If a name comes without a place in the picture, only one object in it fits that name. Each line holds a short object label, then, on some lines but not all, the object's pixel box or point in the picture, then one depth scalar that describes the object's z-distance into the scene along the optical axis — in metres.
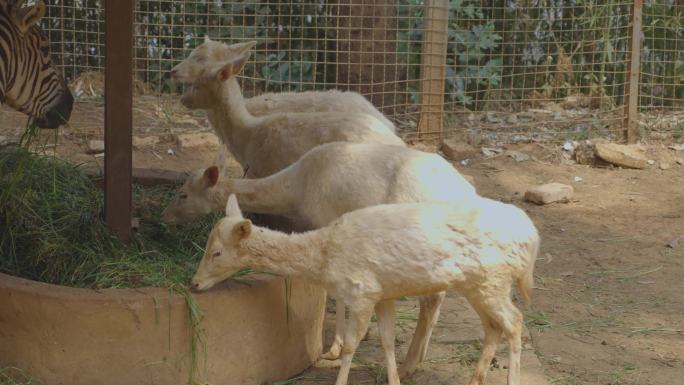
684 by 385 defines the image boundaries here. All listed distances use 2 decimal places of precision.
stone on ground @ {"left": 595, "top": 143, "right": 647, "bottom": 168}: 11.06
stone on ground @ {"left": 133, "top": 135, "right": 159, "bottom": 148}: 10.91
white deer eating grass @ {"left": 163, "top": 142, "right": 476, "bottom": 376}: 5.70
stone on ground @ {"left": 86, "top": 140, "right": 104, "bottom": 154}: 10.38
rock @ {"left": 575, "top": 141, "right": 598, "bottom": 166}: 11.30
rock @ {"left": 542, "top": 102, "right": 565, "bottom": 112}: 13.09
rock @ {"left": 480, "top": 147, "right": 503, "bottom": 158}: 11.46
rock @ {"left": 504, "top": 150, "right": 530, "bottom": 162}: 11.36
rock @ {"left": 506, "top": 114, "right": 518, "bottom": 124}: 12.57
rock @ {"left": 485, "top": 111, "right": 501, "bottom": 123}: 12.66
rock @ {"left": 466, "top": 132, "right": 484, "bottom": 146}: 11.82
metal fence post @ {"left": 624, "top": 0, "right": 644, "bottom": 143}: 11.76
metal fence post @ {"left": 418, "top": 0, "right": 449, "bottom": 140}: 11.65
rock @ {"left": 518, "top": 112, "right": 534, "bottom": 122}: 12.68
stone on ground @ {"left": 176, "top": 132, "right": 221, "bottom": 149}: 10.93
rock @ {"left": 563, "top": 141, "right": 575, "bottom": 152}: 11.64
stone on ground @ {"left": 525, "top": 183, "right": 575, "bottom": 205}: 9.80
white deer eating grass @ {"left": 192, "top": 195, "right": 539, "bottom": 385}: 4.92
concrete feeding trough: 4.90
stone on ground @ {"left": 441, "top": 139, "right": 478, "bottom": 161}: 11.30
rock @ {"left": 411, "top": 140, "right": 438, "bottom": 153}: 11.48
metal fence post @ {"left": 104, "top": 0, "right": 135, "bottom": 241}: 5.43
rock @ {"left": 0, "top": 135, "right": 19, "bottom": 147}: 9.47
